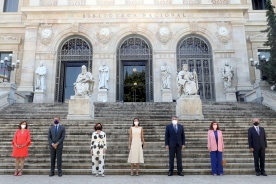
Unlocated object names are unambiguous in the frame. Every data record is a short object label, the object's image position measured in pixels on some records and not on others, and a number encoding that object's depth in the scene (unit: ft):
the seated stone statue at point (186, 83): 39.78
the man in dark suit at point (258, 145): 22.47
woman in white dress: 21.72
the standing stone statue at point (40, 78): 62.18
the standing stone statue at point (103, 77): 61.98
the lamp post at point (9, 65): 60.54
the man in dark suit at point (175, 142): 22.26
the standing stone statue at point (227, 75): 61.82
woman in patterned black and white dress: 21.90
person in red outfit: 22.62
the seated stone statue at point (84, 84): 39.81
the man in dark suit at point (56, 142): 22.25
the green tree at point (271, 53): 48.13
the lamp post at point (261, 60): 52.26
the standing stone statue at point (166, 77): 61.26
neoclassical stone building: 65.05
